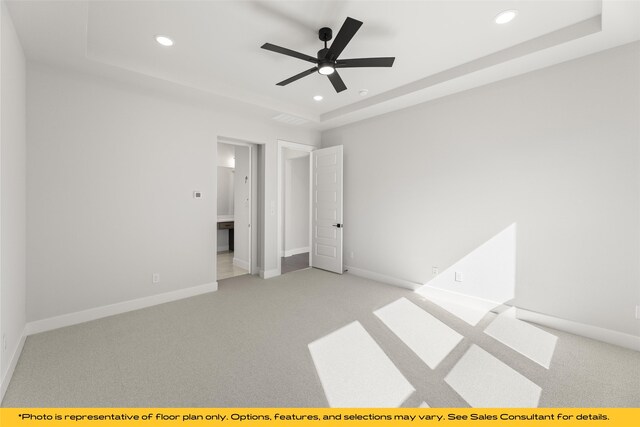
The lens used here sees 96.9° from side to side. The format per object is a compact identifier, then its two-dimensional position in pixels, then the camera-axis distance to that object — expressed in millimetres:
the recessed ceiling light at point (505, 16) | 2324
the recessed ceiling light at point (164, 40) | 2643
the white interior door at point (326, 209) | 5242
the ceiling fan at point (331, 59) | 2299
